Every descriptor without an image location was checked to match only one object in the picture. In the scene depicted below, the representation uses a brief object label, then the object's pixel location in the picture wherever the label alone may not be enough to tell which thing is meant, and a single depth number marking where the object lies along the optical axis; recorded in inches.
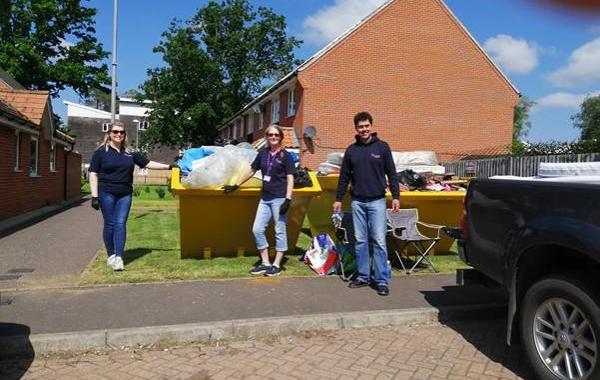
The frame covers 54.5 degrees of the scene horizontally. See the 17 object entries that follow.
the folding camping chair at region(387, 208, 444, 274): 295.0
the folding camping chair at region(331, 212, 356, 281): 285.9
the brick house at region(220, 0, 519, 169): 1031.6
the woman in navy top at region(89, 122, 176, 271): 293.7
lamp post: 1050.7
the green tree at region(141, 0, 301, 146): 1715.1
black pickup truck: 144.9
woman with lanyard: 285.6
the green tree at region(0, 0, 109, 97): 1456.7
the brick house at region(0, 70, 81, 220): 533.0
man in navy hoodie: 254.8
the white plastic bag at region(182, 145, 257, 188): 301.6
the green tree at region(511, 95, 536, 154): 2944.9
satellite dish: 1004.2
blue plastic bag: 324.8
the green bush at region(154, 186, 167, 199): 994.3
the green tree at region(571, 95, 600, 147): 2532.2
